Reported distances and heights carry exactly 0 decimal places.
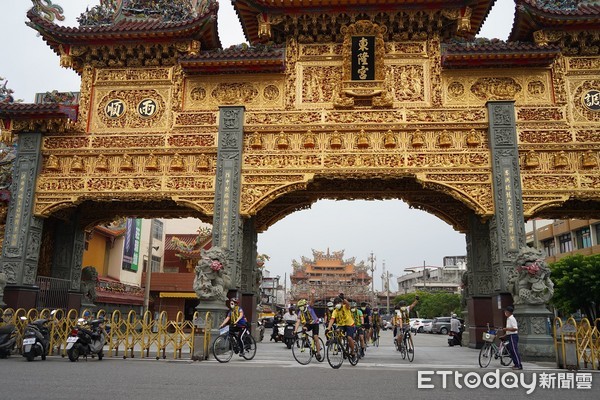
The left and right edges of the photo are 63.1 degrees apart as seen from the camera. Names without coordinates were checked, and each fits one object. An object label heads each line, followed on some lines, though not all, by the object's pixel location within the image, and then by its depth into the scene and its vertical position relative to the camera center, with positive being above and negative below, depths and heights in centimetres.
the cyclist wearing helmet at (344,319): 1008 -22
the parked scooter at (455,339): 1771 -104
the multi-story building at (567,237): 3391 +568
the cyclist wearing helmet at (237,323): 1091 -36
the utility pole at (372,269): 6057 +502
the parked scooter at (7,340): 1049 -79
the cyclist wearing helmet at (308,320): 1043 -26
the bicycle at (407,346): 1123 -84
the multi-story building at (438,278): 7825 +565
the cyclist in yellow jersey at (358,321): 1180 -33
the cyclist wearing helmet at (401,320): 1173 -25
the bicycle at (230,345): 1084 -86
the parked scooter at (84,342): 1019 -78
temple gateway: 1327 +541
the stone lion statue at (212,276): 1213 +73
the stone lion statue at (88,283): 1641 +70
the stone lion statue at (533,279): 1138 +75
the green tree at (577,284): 2405 +136
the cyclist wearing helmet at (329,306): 1133 +3
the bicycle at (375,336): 1783 -98
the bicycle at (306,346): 1014 -83
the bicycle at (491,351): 996 -82
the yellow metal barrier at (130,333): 1088 -63
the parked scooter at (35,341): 995 -76
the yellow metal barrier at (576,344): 957 -62
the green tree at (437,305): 5300 +54
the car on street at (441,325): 3497 -111
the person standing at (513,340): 960 -57
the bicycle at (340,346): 995 -77
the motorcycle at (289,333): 1559 -80
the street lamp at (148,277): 2402 +143
